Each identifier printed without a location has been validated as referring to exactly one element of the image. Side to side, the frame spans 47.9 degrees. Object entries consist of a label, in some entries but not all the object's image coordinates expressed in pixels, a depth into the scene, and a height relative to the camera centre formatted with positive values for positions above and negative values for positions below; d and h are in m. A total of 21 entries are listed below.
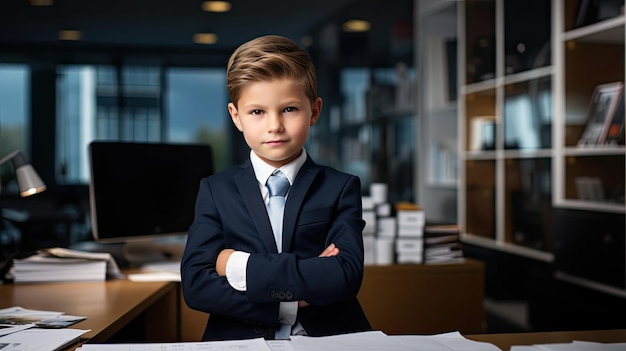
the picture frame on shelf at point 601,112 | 3.34 +0.28
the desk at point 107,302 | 1.67 -0.36
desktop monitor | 2.60 -0.08
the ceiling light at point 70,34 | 5.13 +1.00
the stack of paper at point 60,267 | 2.26 -0.31
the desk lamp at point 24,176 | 2.28 -0.01
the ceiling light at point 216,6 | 5.33 +1.25
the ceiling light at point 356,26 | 5.43 +1.12
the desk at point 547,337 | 1.32 -0.33
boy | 1.36 -0.12
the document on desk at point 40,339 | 1.29 -0.33
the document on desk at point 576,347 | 1.24 -0.32
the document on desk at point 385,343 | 1.21 -0.31
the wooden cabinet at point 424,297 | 2.67 -0.49
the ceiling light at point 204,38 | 5.31 +1.01
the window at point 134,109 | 5.12 +0.47
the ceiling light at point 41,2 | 5.14 +1.24
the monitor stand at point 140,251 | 2.76 -0.33
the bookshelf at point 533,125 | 3.47 +0.27
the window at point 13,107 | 5.00 +0.46
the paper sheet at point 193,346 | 1.21 -0.31
